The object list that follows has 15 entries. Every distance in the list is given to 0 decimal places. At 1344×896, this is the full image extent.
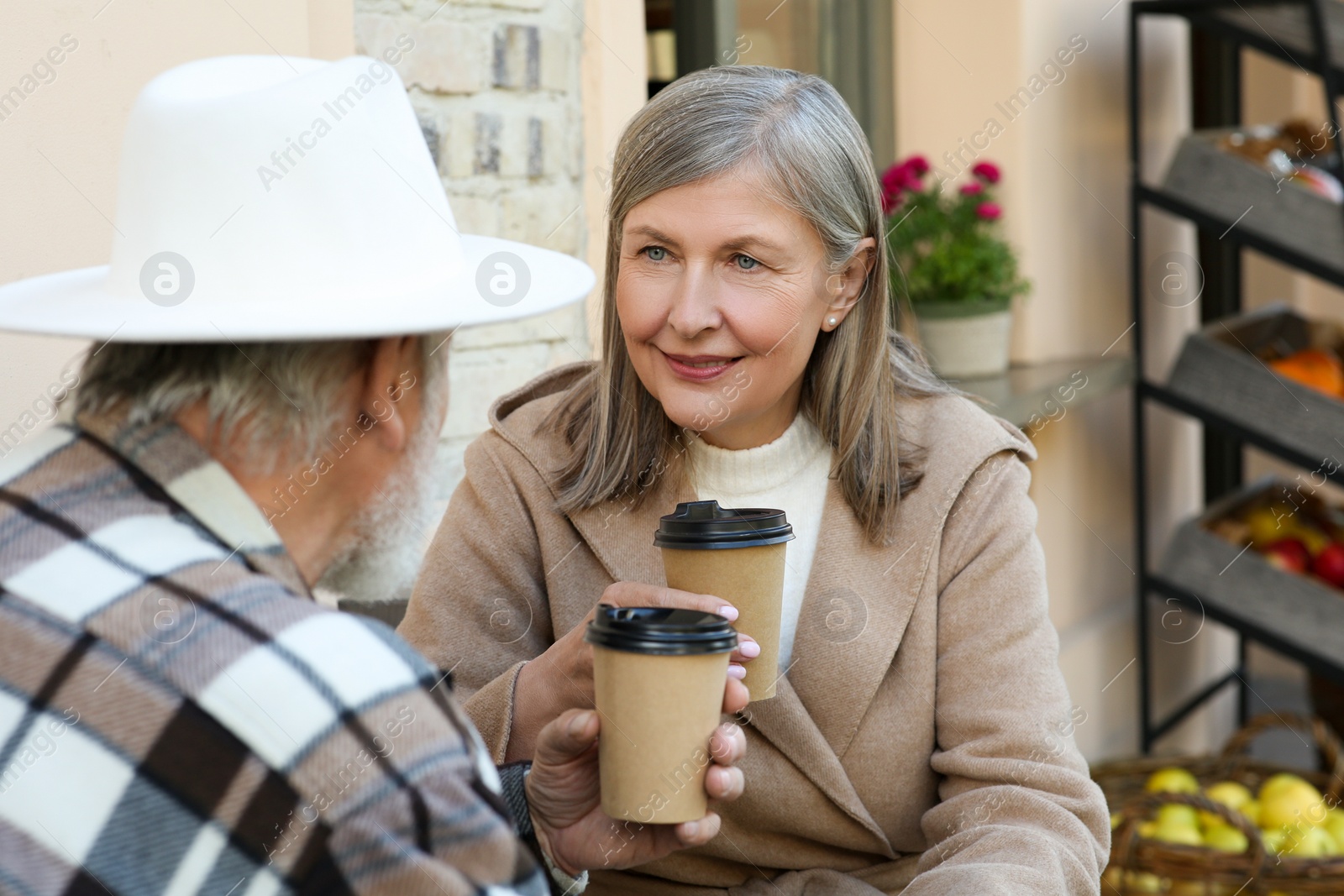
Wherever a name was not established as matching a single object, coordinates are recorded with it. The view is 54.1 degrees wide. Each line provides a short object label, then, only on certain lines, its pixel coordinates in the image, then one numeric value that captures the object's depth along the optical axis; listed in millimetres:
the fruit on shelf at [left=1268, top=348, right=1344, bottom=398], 3947
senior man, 965
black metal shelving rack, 3840
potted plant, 3824
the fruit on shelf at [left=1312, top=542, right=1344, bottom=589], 3898
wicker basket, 2881
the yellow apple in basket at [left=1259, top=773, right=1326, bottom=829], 3256
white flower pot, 3896
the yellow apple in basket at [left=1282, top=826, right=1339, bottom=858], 3113
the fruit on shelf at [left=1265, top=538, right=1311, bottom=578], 3920
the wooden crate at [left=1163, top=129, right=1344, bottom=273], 3838
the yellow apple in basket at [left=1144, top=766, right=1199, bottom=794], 3471
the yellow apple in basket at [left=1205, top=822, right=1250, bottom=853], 3068
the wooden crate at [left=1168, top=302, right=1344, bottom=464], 3816
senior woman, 1689
